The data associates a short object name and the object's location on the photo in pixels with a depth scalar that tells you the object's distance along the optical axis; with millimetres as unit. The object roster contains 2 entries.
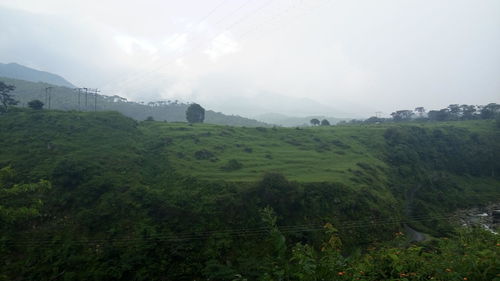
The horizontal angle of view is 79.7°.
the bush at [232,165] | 46469
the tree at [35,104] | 63344
